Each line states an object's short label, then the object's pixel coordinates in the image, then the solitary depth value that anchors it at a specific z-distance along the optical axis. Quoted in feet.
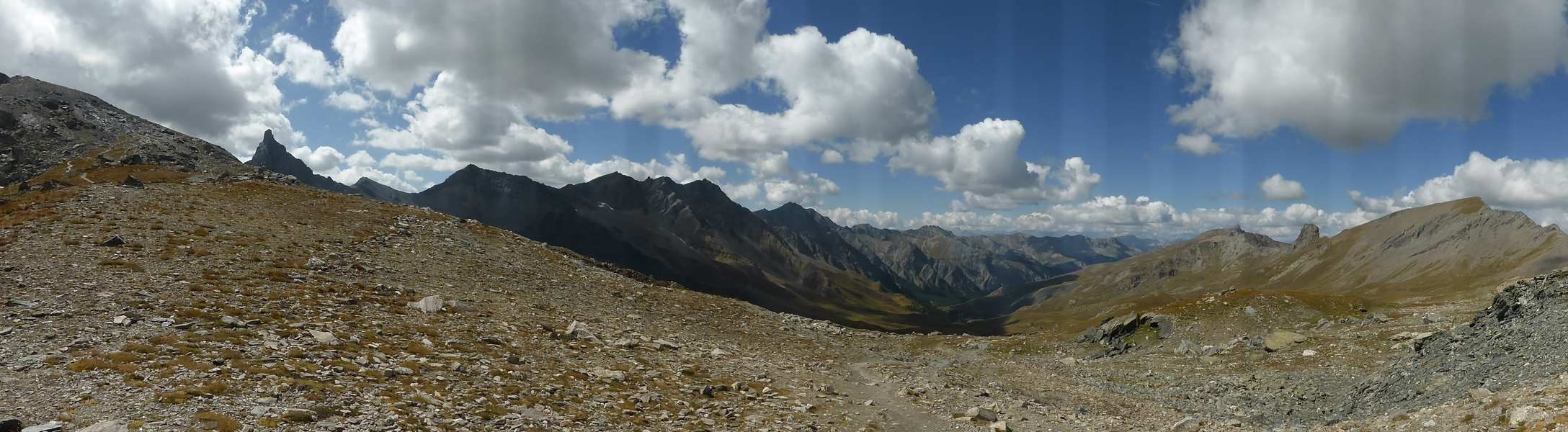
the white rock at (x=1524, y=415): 51.21
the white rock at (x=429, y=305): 90.79
